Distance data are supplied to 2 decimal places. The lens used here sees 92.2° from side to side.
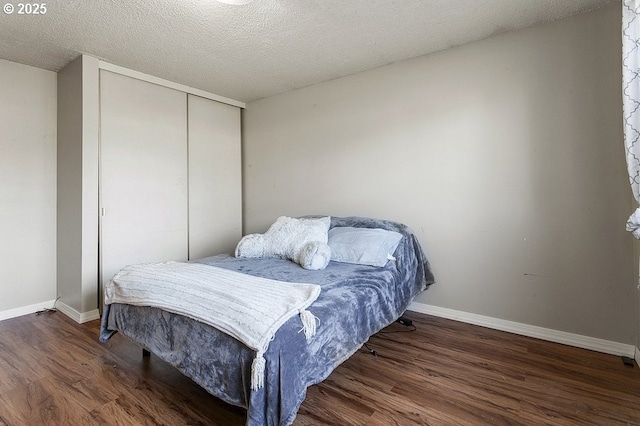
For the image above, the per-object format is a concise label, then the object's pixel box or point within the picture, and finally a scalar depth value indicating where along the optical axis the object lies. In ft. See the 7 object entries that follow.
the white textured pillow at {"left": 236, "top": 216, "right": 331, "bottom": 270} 8.43
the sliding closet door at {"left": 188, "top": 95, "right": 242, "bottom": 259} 12.23
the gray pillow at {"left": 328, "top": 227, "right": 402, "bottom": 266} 7.95
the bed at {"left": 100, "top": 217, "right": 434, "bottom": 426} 4.13
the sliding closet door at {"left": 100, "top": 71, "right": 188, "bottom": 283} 9.73
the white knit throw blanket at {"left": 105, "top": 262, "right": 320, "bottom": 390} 4.27
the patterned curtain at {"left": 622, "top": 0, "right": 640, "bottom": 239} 5.28
